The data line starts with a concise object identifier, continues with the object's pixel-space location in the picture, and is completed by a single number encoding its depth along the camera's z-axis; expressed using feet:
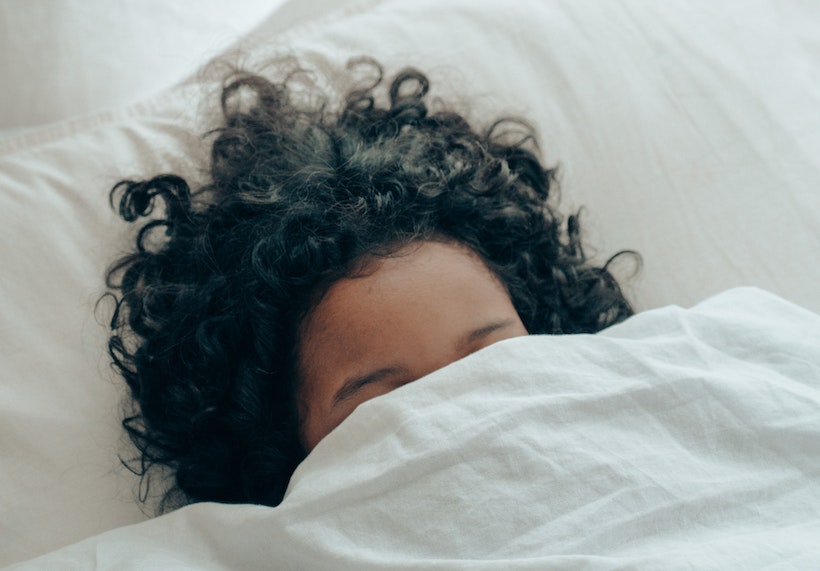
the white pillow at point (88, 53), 3.63
